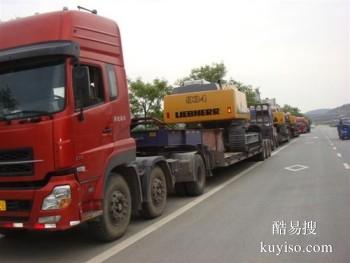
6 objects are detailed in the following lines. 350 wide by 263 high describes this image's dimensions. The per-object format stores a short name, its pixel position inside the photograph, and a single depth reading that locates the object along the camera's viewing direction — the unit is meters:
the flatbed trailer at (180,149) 11.06
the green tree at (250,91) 52.53
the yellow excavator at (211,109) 15.73
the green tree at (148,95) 36.97
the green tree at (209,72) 50.12
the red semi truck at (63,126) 6.34
